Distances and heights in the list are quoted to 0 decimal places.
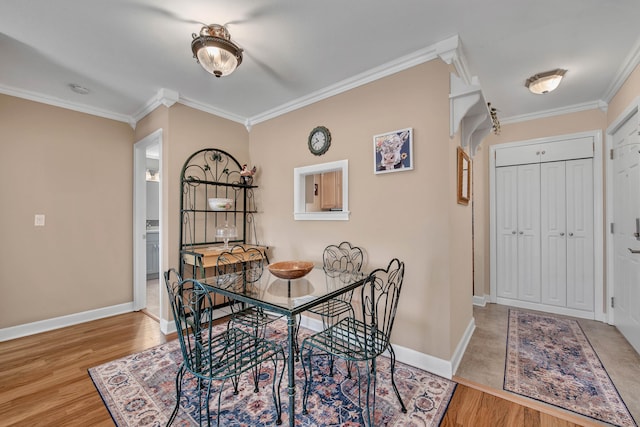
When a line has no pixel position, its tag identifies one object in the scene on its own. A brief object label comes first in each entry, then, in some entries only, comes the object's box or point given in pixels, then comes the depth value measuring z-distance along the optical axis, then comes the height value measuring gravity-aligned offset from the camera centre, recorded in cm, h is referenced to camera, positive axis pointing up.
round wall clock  277 +77
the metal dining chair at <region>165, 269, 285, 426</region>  136 -80
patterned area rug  160 -122
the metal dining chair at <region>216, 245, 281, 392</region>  195 -51
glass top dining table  139 -50
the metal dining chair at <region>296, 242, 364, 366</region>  246 -48
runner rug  172 -122
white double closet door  318 -25
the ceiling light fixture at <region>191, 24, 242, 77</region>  179 +112
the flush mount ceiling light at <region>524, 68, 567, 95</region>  243 +122
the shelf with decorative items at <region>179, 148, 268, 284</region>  295 +6
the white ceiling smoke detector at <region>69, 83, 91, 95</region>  268 +127
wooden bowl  188 -41
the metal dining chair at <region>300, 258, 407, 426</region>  154 -80
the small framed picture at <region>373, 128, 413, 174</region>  220 +53
